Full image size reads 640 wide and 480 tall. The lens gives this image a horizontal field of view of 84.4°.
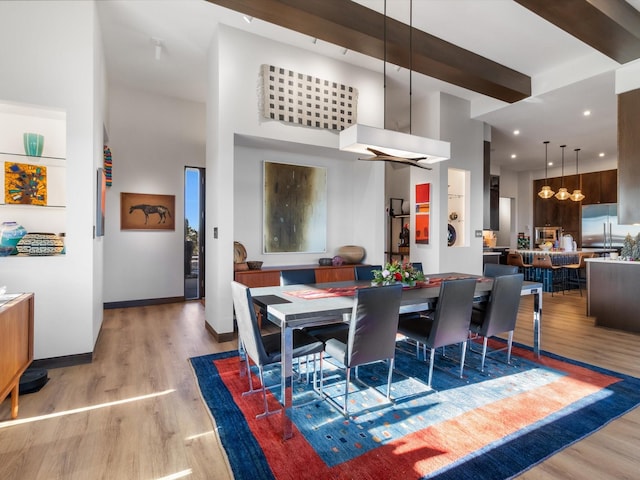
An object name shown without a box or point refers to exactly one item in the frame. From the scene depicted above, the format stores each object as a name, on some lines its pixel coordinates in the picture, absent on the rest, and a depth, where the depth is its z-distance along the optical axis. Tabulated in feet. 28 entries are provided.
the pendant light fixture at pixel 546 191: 27.30
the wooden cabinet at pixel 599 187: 31.32
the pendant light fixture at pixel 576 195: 29.04
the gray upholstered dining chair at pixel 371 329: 7.71
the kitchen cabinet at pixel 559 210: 34.06
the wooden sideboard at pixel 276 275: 14.69
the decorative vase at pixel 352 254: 18.34
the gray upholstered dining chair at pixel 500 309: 10.39
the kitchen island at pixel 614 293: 14.83
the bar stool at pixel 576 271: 25.22
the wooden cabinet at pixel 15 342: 7.12
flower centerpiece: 10.58
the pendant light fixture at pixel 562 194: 27.89
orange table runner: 9.32
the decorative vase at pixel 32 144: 10.91
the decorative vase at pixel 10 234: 10.51
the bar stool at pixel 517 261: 25.15
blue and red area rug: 6.36
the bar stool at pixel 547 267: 23.68
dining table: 7.25
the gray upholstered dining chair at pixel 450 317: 9.16
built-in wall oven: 35.55
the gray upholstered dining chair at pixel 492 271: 12.51
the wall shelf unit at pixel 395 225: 29.50
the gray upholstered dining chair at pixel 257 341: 7.68
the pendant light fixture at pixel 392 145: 9.26
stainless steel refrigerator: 31.45
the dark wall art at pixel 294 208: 17.31
